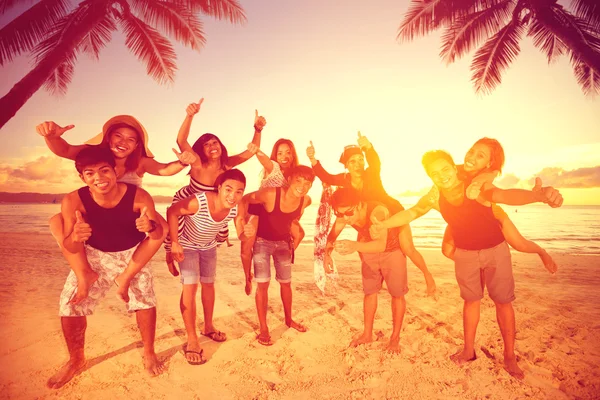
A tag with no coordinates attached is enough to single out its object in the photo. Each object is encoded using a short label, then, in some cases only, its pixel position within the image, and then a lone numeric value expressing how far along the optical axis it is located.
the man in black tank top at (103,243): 3.10
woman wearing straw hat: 3.15
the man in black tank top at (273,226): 4.34
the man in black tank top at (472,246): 3.49
